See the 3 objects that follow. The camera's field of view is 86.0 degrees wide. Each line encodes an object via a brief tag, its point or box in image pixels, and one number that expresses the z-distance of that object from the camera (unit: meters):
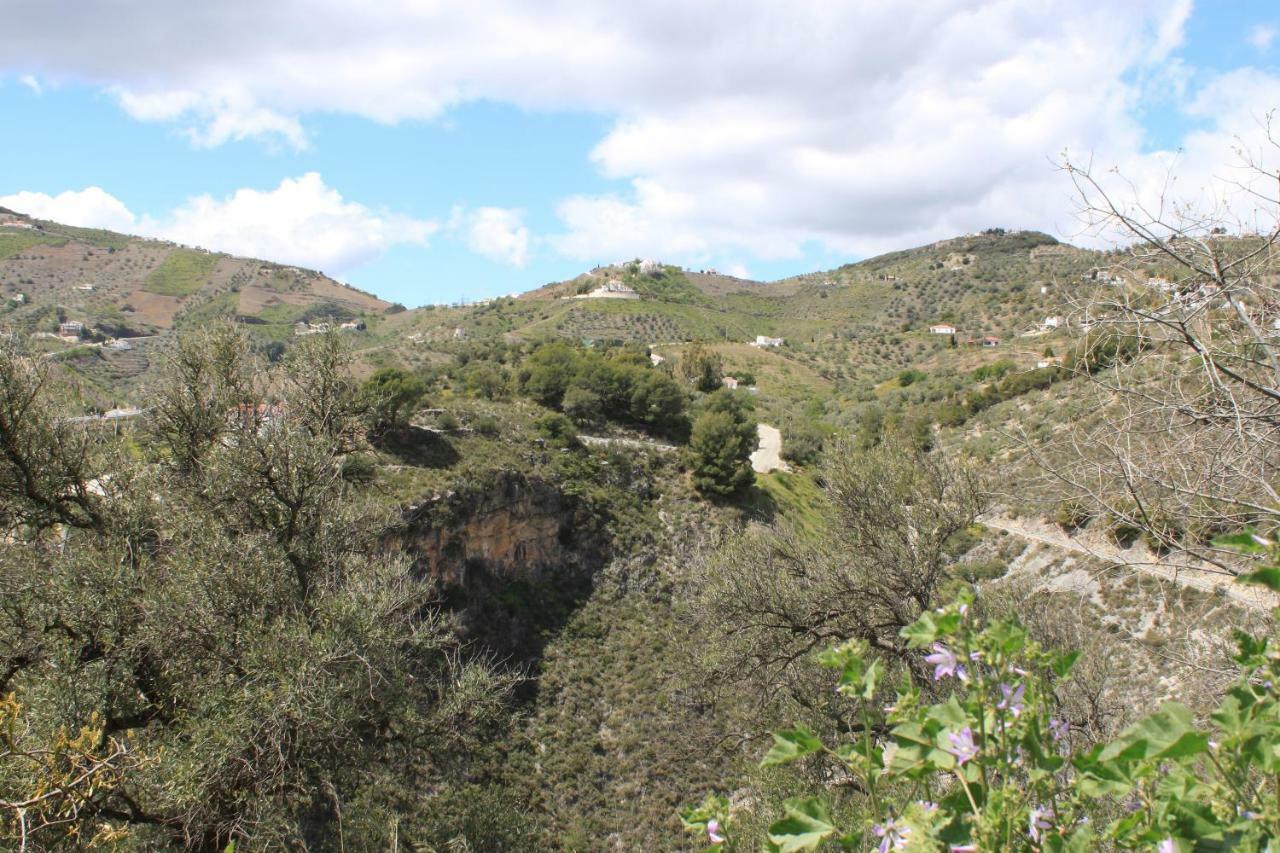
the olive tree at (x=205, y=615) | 6.67
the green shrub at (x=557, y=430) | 32.09
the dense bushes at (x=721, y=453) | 33.88
